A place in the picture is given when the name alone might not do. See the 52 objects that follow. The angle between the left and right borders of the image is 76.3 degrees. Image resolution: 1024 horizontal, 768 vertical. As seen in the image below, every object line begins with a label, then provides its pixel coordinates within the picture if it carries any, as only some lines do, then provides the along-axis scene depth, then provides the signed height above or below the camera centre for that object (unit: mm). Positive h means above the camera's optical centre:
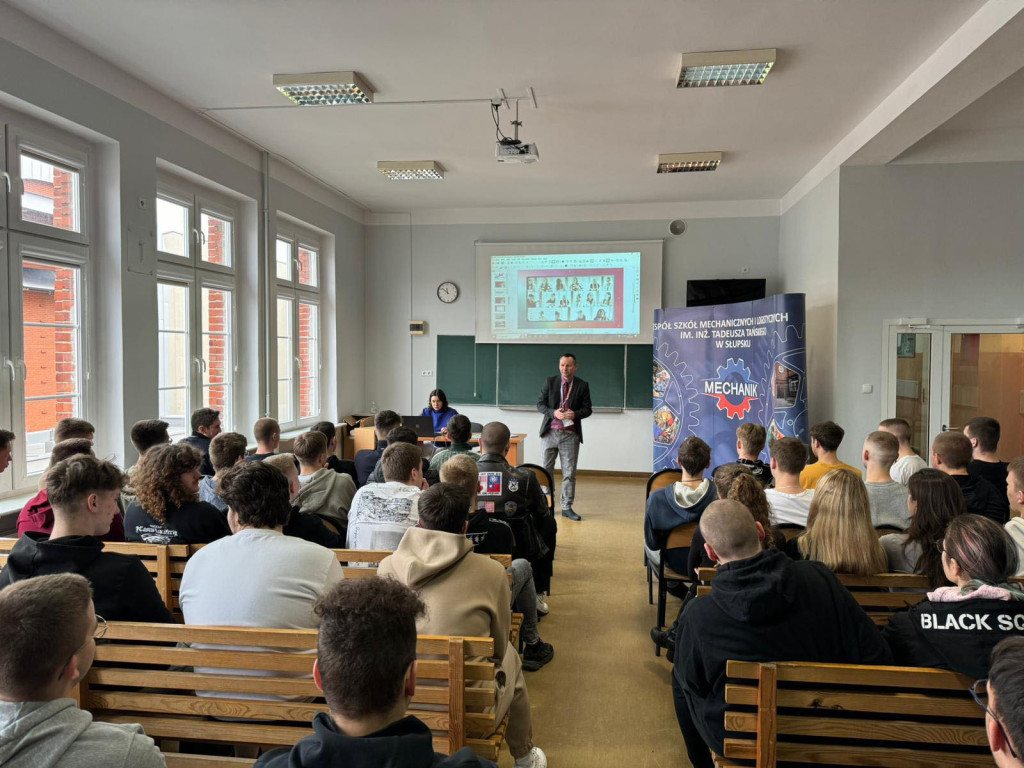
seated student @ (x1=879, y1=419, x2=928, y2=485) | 3768 -562
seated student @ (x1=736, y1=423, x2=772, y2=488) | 3797 -486
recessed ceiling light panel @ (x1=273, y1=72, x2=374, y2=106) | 4520 +1939
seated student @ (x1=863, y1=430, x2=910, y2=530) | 3053 -632
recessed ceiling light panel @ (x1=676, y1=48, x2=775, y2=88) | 4121 +1915
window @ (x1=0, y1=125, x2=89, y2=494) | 3996 +432
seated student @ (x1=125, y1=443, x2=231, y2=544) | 2541 -587
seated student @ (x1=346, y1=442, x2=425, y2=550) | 2865 -655
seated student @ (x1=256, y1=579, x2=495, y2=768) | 1004 -545
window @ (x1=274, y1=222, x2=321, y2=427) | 7418 +389
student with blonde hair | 2371 -624
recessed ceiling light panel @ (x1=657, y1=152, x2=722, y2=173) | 6375 +1977
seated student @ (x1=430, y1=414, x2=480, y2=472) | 4257 -521
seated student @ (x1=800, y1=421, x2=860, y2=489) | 3574 -504
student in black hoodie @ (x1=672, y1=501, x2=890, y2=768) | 1828 -728
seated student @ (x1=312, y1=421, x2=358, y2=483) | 4484 -733
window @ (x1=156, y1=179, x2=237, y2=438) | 5535 +492
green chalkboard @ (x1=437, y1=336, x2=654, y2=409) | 8531 -151
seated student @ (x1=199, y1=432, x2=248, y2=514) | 3248 -487
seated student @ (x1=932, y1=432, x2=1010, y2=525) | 3098 -560
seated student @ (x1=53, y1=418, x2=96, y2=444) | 3453 -383
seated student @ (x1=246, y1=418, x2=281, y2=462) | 3855 -466
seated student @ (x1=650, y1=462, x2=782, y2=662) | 2623 -576
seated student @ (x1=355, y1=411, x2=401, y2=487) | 4469 -644
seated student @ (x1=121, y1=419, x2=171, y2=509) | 3496 -415
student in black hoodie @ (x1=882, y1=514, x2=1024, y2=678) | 1603 -620
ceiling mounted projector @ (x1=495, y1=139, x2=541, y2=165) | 4934 +1591
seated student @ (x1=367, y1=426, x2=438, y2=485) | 3906 -534
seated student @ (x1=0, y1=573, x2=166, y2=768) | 1073 -560
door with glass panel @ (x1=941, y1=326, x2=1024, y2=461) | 5922 -146
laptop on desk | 6688 -675
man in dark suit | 6574 -580
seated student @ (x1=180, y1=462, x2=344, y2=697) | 1888 -640
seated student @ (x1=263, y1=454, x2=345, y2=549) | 2770 -716
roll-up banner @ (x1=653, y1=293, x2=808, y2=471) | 6113 -127
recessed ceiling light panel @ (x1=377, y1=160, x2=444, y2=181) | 6668 +1965
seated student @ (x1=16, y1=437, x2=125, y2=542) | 2596 -657
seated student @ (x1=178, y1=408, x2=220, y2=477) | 4238 -467
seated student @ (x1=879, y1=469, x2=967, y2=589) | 2309 -541
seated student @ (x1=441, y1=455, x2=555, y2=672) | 2852 -899
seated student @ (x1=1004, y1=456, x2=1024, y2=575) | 2520 -535
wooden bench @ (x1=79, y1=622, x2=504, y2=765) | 1690 -874
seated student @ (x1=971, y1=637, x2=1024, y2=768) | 1003 -539
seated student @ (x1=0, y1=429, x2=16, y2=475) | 3188 -439
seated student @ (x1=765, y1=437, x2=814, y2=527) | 3039 -612
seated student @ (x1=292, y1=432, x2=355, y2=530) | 3369 -663
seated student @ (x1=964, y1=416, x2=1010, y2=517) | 3490 -494
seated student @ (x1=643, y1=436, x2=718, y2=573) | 3436 -743
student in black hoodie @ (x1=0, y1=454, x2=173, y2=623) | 1772 -534
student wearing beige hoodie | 1989 -697
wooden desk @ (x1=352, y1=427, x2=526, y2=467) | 6684 -947
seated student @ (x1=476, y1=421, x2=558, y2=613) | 3494 -791
